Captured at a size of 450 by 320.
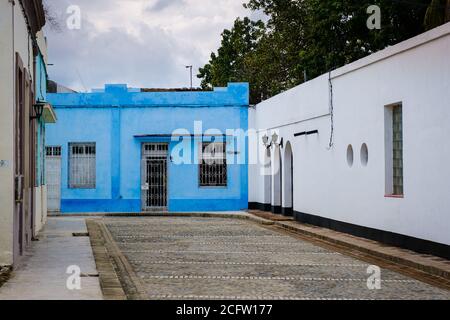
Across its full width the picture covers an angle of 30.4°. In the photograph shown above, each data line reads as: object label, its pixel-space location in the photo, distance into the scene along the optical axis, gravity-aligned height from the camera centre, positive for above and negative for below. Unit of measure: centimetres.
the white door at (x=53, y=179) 3002 -16
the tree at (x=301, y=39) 2634 +511
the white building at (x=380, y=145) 1384 +56
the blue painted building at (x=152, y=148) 3027 +93
